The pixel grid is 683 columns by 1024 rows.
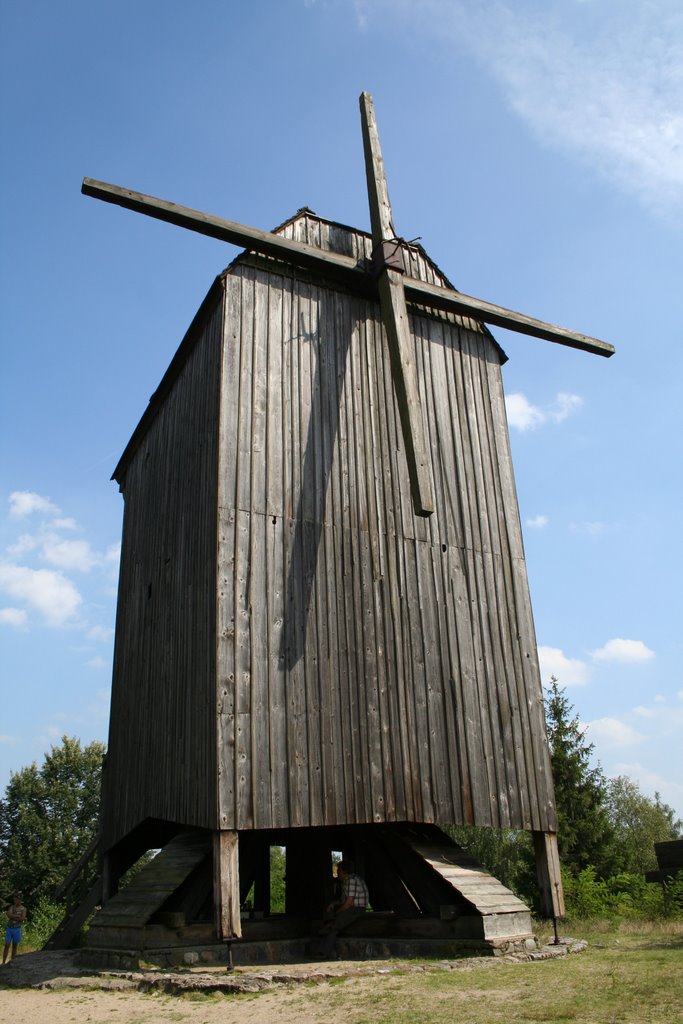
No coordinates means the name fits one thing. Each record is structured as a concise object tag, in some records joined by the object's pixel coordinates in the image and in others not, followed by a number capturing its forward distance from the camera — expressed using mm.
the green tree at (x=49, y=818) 44844
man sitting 9531
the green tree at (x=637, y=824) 35262
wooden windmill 9117
